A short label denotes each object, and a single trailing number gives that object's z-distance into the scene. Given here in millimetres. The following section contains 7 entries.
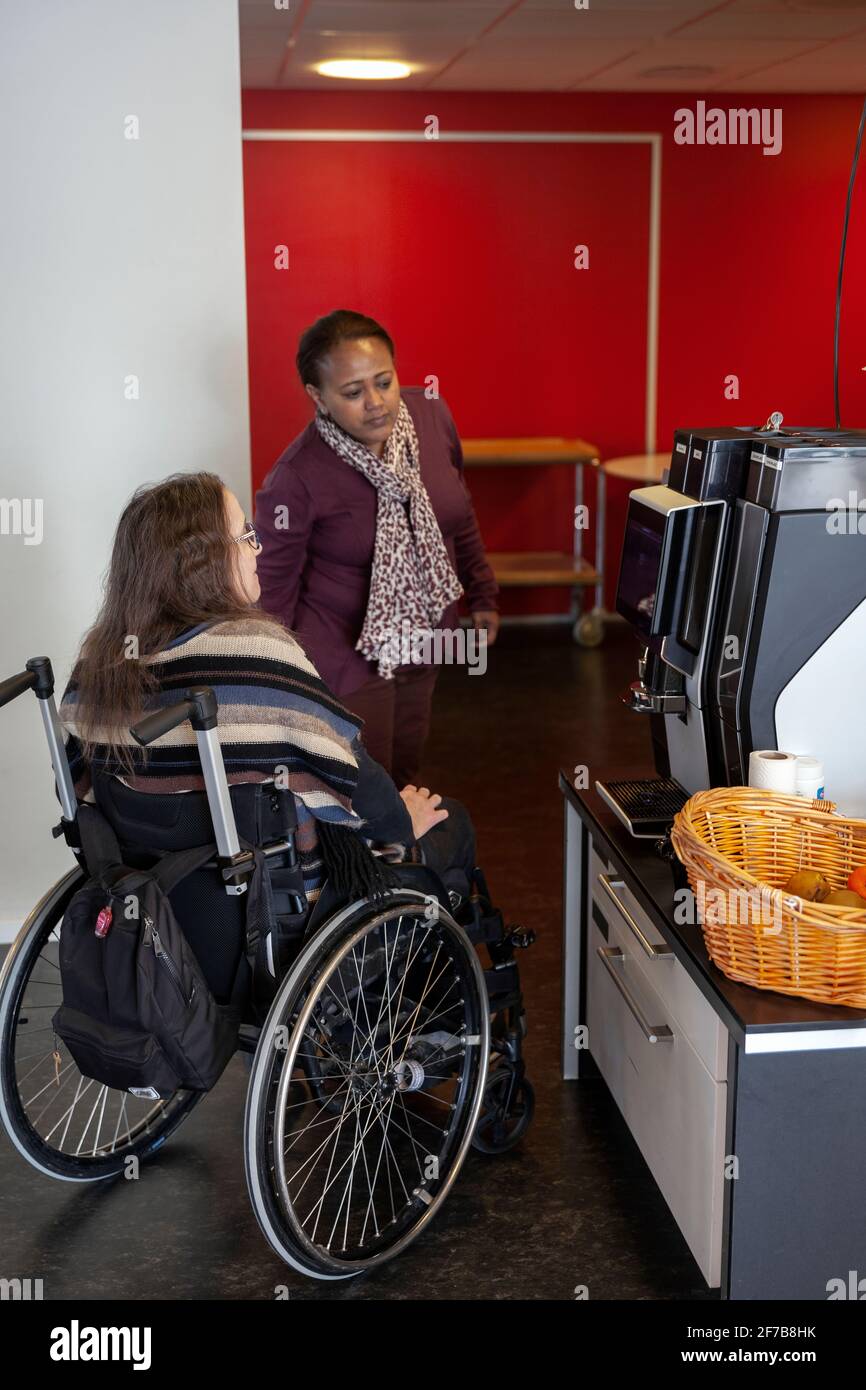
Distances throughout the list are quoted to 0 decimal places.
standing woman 3145
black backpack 2029
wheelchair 2078
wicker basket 1758
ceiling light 5793
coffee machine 2072
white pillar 3125
